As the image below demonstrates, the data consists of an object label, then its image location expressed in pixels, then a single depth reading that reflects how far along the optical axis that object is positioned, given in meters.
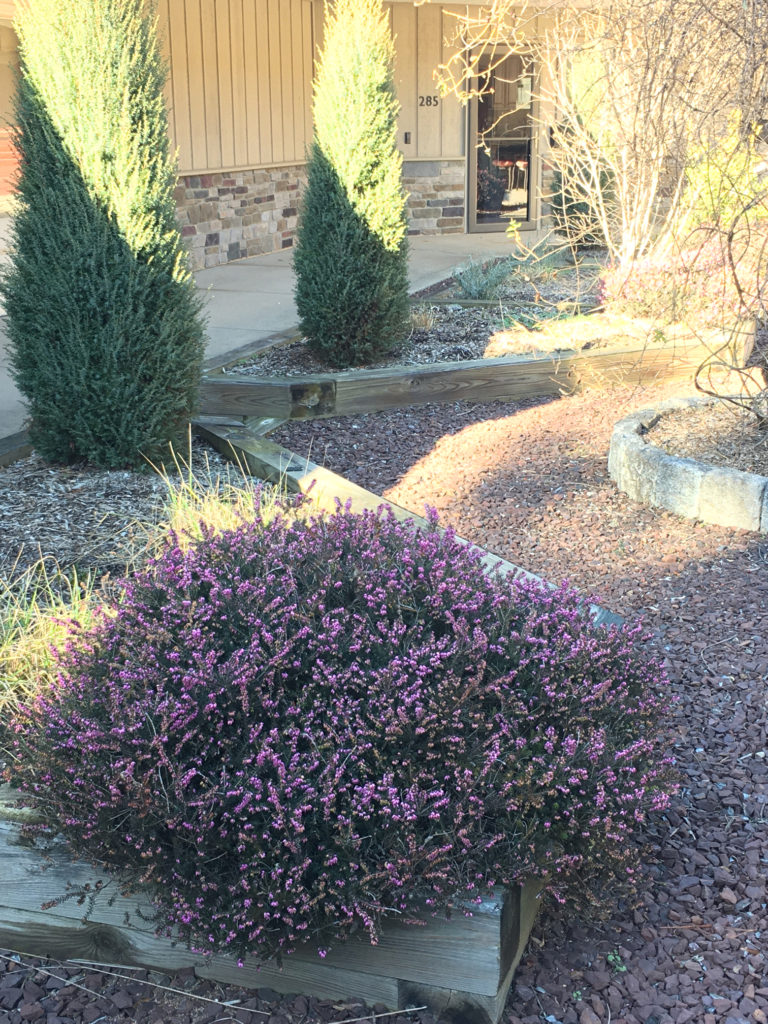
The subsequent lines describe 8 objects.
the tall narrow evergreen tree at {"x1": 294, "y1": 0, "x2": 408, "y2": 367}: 6.59
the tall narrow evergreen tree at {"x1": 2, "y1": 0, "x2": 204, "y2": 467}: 4.41
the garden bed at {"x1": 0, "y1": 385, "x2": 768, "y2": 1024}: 2.11
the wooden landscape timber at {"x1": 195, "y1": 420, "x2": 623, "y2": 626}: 4.32
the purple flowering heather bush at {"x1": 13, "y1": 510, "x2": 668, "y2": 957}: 1.95
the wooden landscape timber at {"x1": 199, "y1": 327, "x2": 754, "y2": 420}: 6.11
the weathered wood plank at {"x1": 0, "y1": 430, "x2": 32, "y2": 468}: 5.03
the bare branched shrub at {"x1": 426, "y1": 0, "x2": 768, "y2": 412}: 4.73
